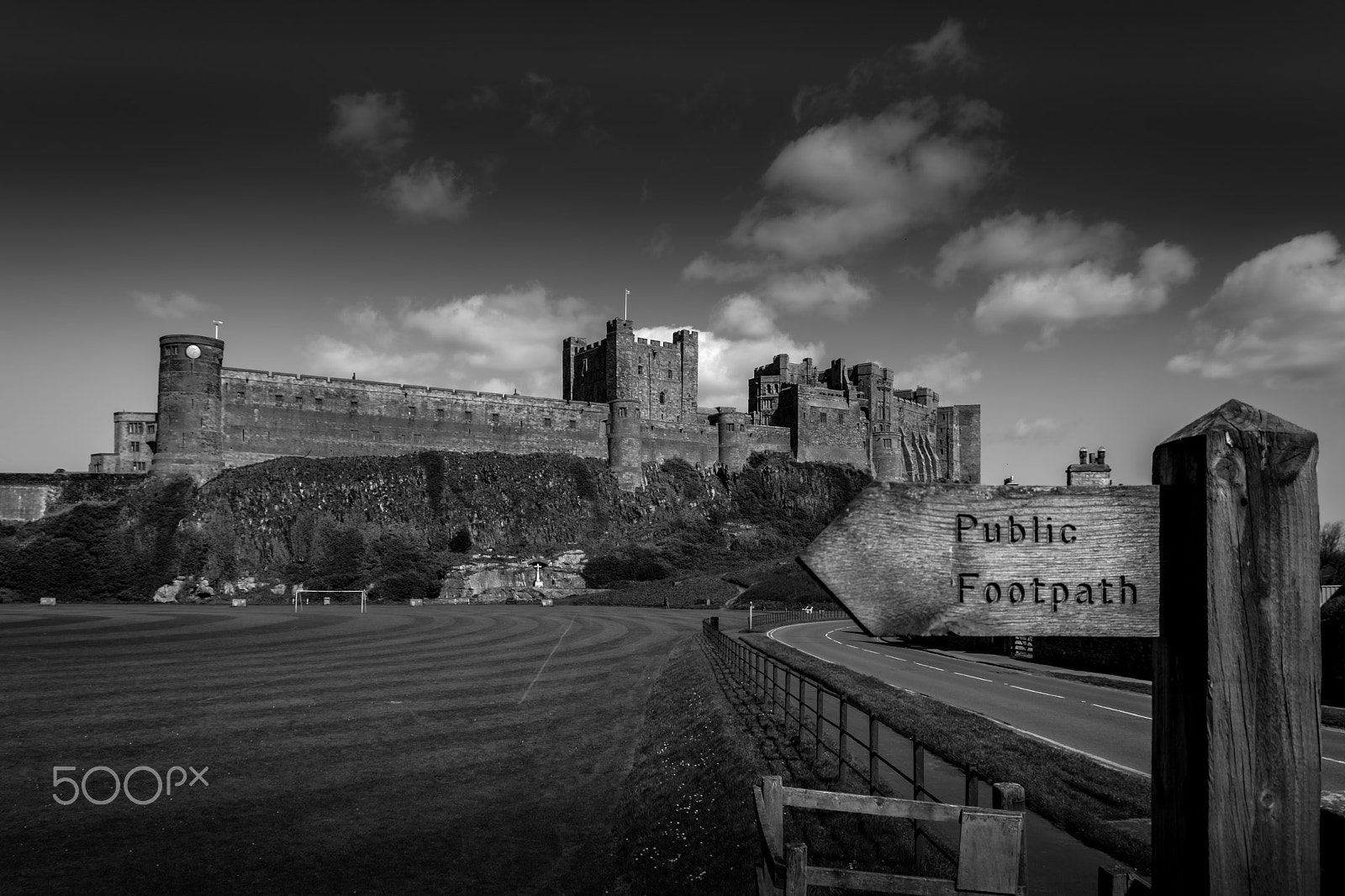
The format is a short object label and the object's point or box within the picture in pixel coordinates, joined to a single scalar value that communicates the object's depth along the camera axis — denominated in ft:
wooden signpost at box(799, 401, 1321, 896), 8.38
